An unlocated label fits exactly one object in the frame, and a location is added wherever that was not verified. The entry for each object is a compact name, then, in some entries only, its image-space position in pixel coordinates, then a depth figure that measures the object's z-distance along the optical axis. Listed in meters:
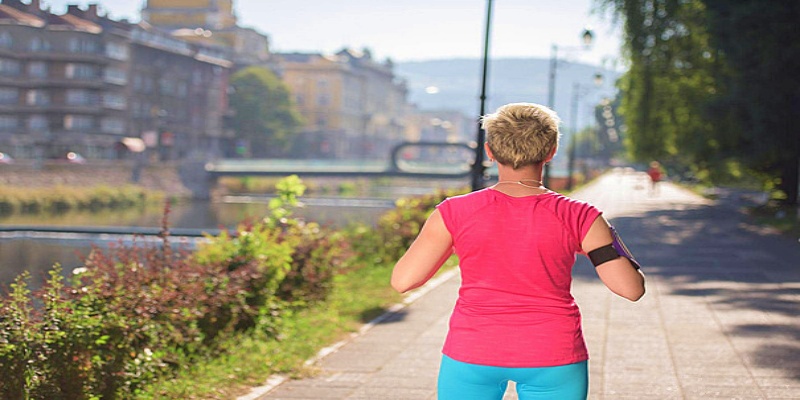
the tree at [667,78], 33.59
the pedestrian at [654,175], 56.36
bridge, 69.75
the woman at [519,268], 3.21
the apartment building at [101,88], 56.19
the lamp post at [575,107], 65.60
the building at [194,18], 91.25
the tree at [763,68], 25.53
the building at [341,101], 143.95
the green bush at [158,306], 6.02
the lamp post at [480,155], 21.59
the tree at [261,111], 109.75
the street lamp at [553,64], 43.75
